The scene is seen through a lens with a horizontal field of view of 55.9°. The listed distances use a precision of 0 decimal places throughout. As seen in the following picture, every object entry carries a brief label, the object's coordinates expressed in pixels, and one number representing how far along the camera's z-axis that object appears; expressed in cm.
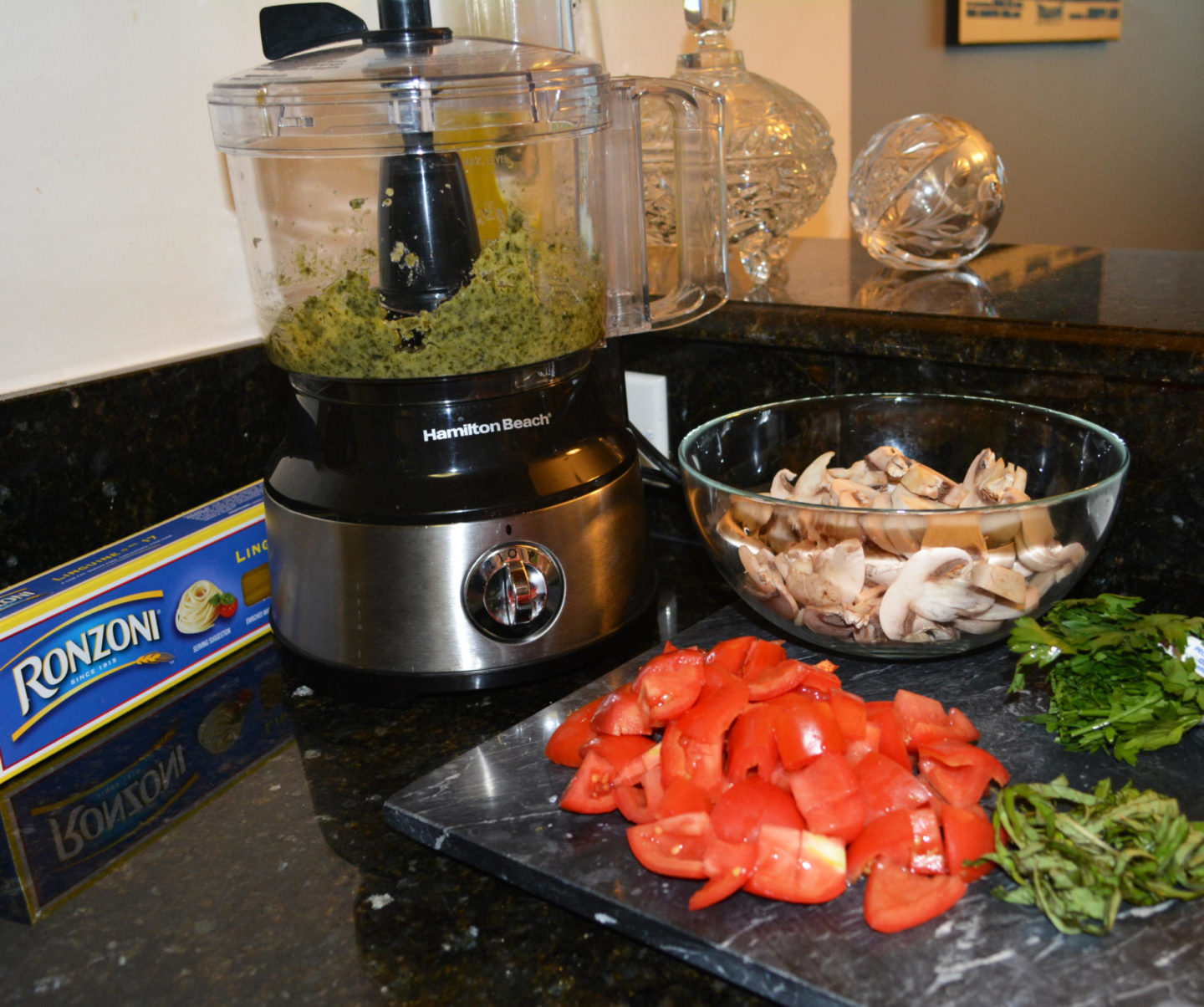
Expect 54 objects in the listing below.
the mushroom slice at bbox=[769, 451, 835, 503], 86
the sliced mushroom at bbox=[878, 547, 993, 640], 74
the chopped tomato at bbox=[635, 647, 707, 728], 70
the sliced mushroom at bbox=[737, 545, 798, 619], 80
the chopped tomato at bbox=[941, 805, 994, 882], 59
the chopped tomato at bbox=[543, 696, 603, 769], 72
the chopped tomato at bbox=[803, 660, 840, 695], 71
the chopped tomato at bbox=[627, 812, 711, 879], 61
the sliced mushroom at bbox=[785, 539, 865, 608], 76
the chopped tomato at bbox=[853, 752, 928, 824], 62
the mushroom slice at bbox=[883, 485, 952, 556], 72
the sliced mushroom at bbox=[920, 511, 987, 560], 72
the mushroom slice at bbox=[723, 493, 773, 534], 77
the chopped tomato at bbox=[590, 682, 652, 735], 71
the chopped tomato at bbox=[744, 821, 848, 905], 58
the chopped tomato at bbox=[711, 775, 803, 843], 60
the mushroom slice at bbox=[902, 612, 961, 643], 77
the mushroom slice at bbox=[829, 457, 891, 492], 87
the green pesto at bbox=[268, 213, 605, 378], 75
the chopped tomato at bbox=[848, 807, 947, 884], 59
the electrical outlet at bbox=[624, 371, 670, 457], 112
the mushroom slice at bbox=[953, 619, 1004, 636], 78
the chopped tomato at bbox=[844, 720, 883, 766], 65
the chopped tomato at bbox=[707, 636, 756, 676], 76
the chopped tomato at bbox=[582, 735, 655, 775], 68
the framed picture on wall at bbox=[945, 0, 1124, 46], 252
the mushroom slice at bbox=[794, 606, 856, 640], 78
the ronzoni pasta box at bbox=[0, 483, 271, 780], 76
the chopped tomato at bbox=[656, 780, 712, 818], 63
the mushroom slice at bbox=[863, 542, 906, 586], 75
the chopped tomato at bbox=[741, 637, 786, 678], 76
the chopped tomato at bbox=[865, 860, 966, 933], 56
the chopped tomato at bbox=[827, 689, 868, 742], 66
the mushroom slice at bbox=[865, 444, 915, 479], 86
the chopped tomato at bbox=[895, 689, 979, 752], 69
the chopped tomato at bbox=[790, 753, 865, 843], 60
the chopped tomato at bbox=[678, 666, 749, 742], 66
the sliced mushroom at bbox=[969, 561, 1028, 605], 74
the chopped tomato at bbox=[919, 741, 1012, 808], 64
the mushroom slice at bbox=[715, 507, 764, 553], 81
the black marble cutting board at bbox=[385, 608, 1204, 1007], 53
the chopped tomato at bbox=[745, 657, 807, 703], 70
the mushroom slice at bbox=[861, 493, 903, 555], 73
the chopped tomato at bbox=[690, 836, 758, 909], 58
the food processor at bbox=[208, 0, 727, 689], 74
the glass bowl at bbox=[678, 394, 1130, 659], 74
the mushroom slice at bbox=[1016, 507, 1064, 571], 73
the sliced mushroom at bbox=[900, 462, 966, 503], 83
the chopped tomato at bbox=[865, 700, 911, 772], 67
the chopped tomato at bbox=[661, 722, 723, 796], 65
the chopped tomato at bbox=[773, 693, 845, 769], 63
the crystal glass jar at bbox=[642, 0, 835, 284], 111
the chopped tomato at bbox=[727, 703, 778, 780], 65
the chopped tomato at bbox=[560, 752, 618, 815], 67
